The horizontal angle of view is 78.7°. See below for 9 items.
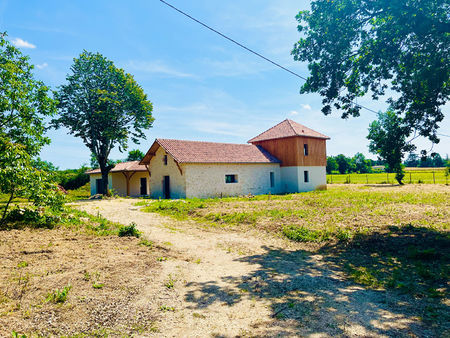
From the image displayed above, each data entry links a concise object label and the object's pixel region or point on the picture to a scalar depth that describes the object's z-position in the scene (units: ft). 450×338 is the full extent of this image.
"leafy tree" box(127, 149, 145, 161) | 173.17
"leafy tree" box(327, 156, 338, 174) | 301.22
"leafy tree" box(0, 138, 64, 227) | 27.65
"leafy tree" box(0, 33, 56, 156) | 33.99
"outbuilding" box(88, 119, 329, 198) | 76.28
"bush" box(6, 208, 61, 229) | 31.50
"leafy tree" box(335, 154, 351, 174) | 308.52
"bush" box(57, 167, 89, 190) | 130.31
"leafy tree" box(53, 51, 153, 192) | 88.12
